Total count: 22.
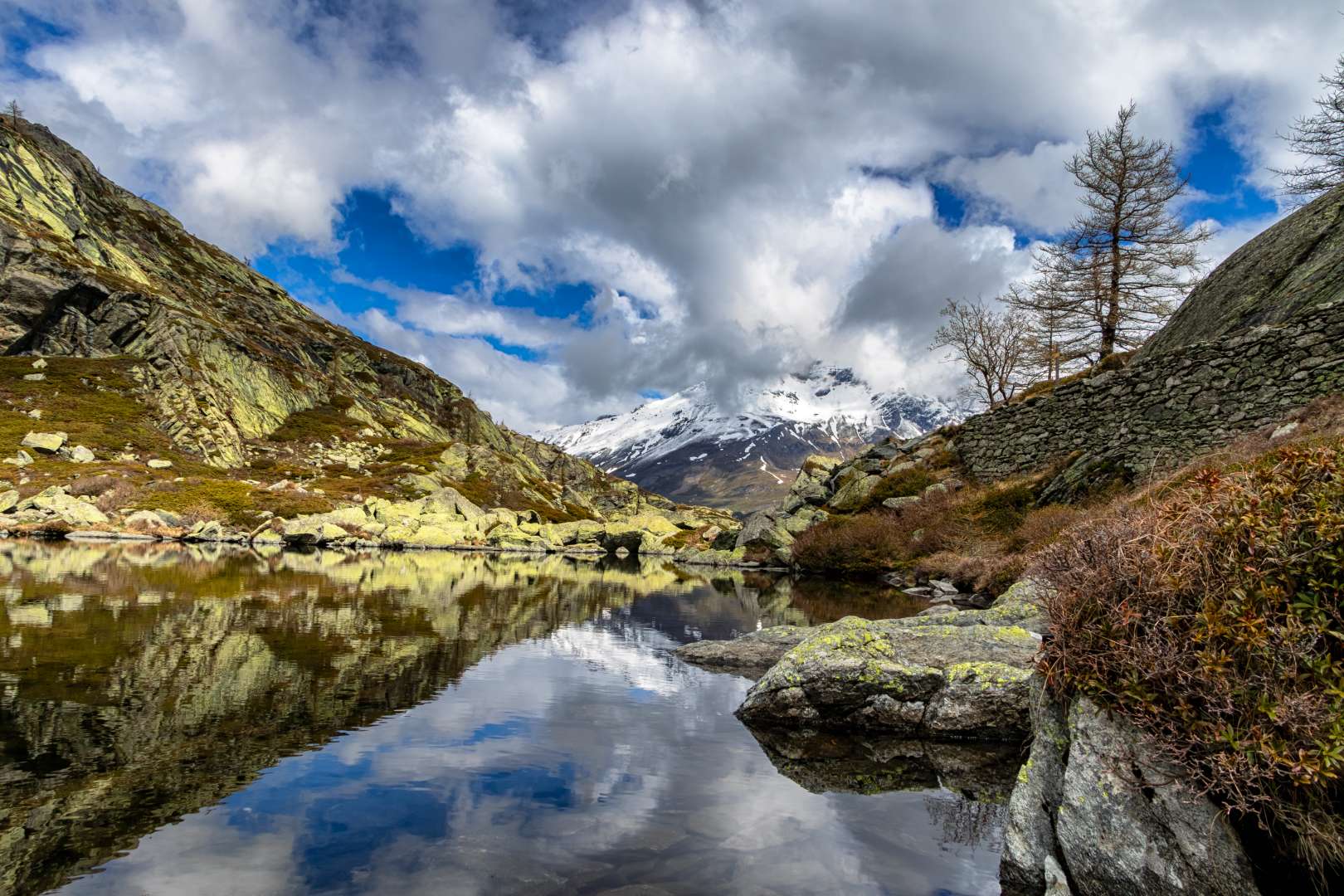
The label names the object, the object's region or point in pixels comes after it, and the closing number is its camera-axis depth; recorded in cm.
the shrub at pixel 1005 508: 3581
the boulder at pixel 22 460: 6569
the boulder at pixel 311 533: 6319
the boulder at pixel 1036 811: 643
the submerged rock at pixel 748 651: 1794
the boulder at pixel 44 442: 7088
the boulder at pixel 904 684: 1125
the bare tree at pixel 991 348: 5847
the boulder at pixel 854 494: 5212
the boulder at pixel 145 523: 5969
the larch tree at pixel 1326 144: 3788
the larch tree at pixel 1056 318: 4519
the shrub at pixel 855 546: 4288
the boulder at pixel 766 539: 5847
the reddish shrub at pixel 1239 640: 496
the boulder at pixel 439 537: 7406
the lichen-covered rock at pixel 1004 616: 1525
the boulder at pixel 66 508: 5747
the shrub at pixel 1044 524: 2747
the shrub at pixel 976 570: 2783
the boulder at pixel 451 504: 8658
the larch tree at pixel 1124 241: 4178
